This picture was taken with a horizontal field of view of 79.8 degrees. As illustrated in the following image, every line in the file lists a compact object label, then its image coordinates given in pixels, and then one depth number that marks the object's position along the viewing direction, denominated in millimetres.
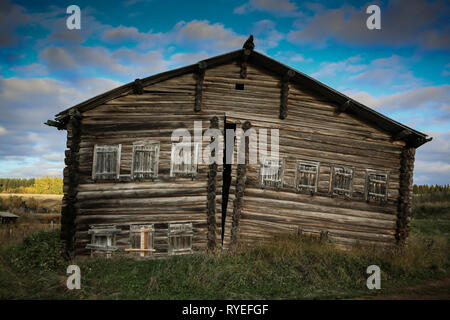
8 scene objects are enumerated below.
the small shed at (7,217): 18184
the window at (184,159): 10508
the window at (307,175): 11047
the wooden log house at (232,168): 10219
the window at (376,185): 11461
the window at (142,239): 10045
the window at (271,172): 10828
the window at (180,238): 10180
